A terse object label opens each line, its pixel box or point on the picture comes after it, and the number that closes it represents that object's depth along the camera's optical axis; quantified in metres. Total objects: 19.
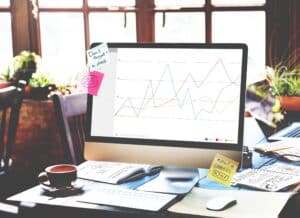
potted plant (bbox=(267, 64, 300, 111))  2.58
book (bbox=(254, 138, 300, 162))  2.02
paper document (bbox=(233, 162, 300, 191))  1.69
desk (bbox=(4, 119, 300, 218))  1.50
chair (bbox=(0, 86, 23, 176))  2.38
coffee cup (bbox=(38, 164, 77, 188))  1.70
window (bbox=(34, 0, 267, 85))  3.05
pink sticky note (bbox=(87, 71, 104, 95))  1.80
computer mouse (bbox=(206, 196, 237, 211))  1.51
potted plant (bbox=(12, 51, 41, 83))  3.42
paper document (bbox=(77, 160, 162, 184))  1.80
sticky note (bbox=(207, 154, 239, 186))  1.66
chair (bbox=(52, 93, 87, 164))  2.20
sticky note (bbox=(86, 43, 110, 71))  1.80
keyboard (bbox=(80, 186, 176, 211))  1.54
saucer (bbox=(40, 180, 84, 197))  1.68
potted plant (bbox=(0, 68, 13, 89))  3.49
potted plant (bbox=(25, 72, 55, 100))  3.39
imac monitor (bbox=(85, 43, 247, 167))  1.68
